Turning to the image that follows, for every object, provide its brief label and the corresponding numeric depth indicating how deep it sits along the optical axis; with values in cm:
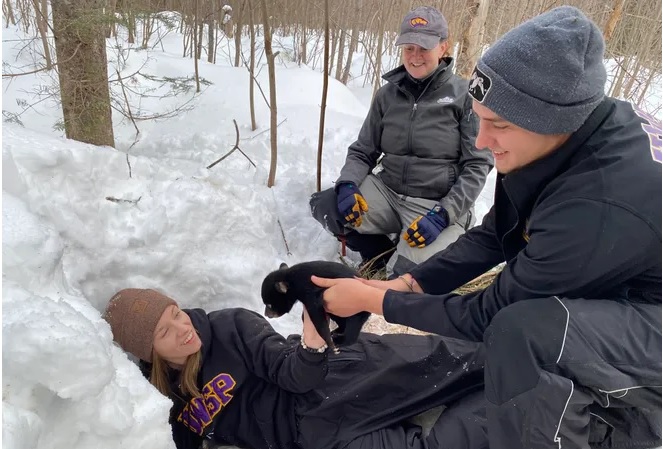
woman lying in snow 179
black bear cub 169
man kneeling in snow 113
